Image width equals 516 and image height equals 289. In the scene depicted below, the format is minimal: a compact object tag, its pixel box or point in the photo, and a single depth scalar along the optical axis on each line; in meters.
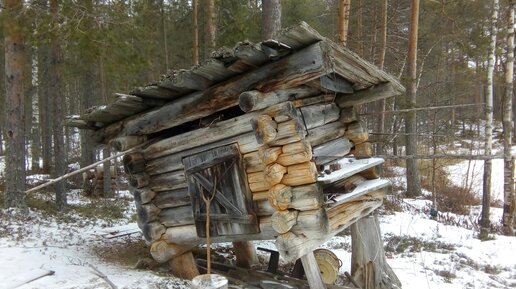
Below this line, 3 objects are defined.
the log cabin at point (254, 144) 4.88
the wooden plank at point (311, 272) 5.25
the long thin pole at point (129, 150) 5.72
